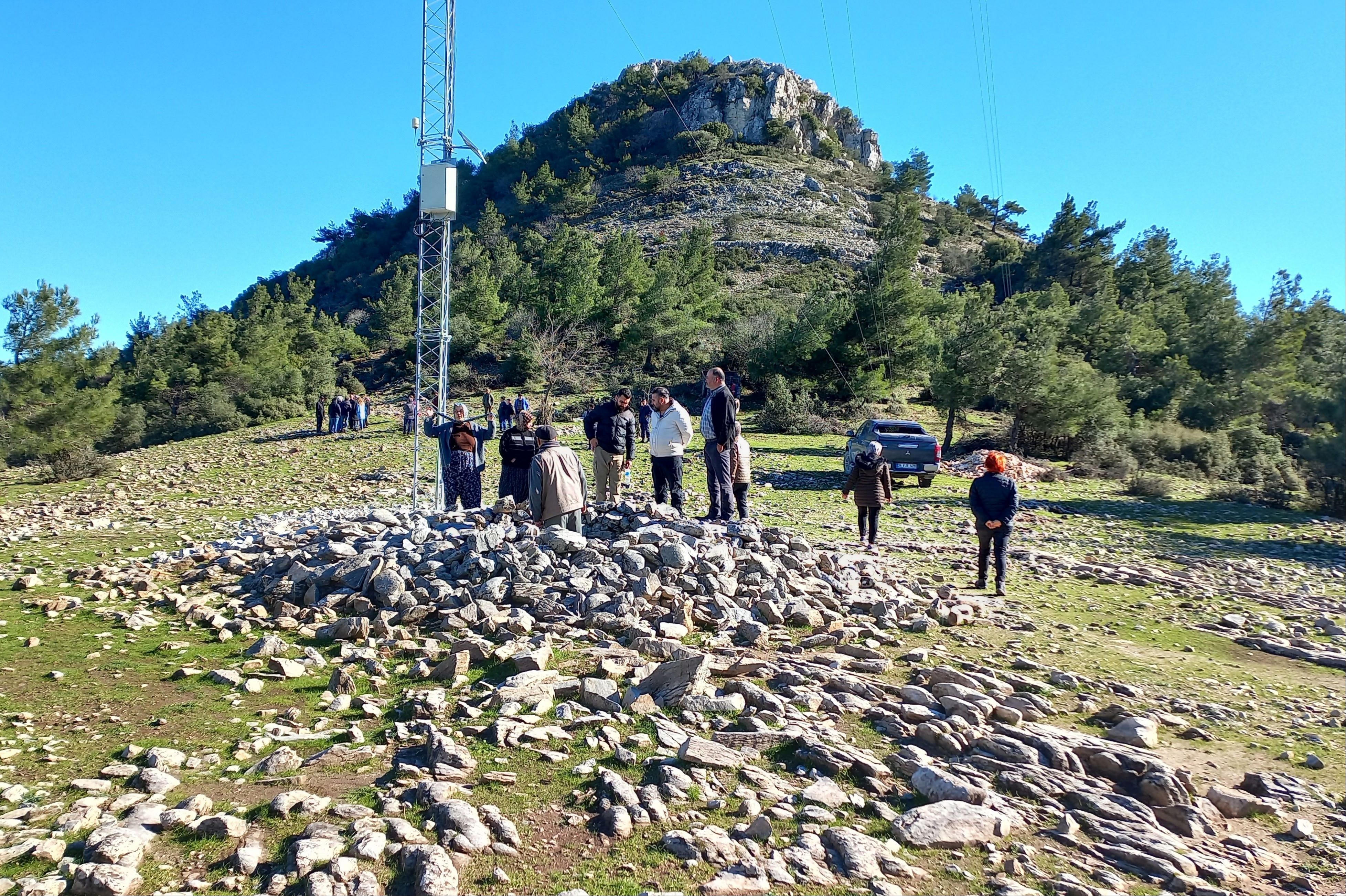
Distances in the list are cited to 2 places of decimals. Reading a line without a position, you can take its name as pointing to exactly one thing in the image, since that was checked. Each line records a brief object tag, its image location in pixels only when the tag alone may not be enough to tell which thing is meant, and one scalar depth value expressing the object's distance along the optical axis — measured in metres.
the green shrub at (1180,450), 27.91
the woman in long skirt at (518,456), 10.10
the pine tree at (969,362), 28.14
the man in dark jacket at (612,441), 10.68
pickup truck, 19.88
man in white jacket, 10.65
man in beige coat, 9.05
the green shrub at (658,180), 102.81
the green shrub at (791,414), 33.88
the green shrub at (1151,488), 21.70
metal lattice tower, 14.09
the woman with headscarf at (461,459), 10.85
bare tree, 45.38
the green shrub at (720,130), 114.00
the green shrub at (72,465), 23.33
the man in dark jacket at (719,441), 10.14
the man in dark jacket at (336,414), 31.36
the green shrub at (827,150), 114.06
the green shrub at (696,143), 112.19
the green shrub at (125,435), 39.06
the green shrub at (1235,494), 22.00
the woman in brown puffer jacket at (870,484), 11.60
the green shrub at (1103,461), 26.03
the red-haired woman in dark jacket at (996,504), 9.45
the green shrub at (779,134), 113.06
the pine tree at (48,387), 25.58
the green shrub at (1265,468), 22.12
